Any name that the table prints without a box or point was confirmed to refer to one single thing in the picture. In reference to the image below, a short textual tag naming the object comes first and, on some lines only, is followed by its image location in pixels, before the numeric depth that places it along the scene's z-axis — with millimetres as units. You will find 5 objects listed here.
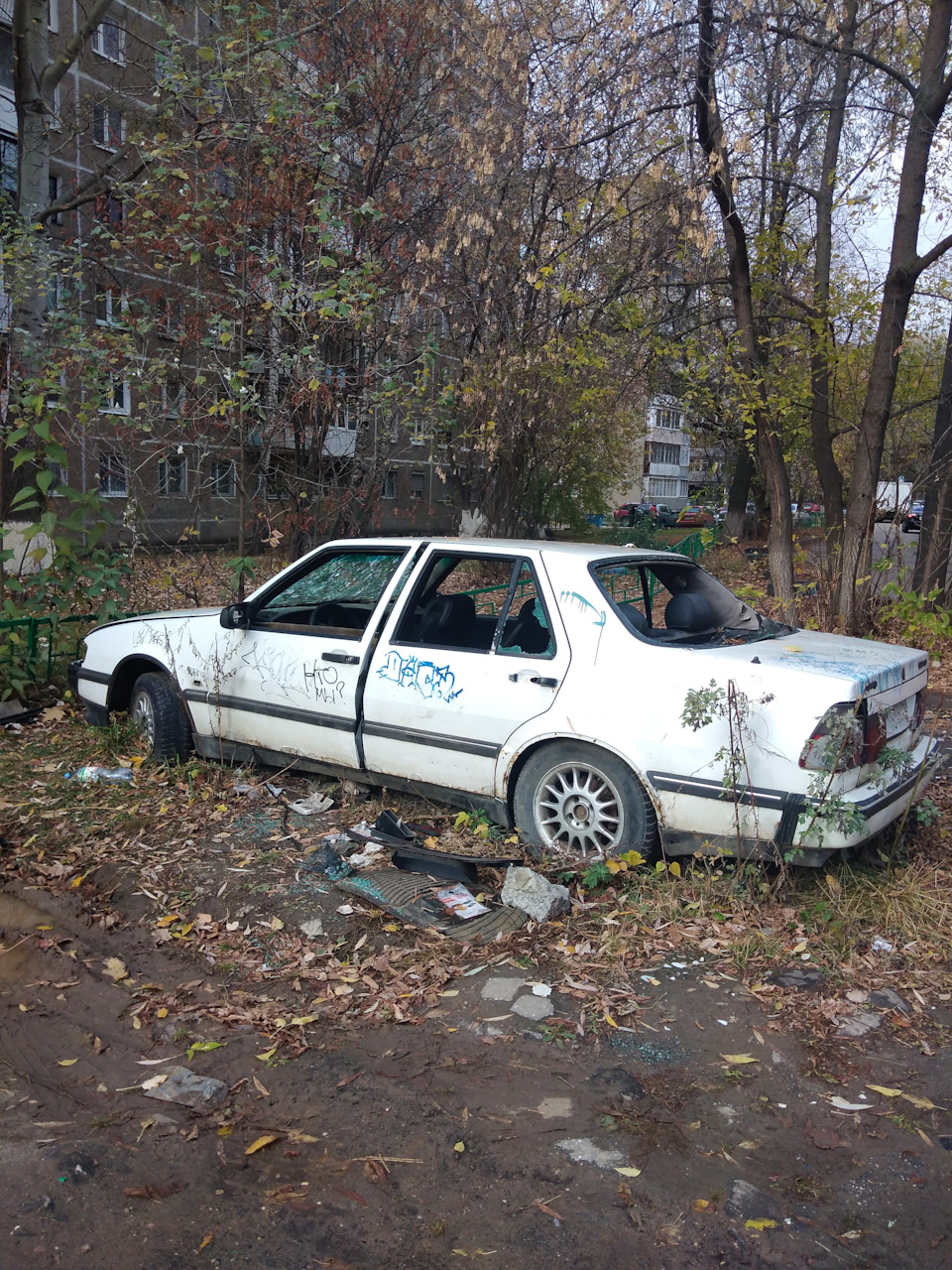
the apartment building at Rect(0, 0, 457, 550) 9094
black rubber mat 4254
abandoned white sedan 4188
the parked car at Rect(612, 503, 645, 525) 35238
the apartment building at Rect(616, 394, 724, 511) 35584
